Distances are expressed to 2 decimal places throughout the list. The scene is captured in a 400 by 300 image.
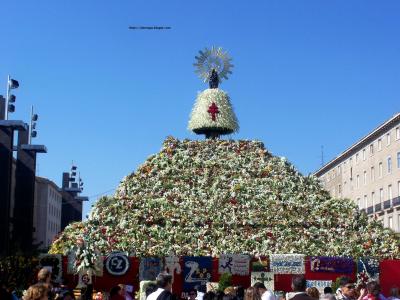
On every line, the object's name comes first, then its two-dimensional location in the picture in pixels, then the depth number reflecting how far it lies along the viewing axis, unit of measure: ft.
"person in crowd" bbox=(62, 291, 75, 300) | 42.56
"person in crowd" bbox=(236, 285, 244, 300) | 54.87
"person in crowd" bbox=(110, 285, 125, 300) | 42.78
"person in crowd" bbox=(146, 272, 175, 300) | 33.63
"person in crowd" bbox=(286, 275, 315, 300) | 31.10
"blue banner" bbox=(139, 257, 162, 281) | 94.73
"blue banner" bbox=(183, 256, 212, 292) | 94.38
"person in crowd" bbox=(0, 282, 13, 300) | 28.14
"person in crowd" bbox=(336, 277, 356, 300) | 37.42
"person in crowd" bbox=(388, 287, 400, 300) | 45.31
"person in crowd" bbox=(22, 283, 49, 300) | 27.63
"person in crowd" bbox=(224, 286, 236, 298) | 49.35
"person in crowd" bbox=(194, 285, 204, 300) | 66.44
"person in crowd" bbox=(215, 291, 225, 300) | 53.10
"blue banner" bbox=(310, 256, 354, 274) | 97.14
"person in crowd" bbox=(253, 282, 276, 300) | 40.68
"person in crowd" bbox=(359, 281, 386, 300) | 42.39
